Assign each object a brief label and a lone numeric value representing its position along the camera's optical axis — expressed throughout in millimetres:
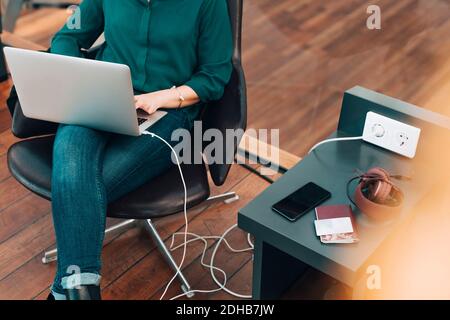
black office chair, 1658
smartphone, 1496
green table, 1409
